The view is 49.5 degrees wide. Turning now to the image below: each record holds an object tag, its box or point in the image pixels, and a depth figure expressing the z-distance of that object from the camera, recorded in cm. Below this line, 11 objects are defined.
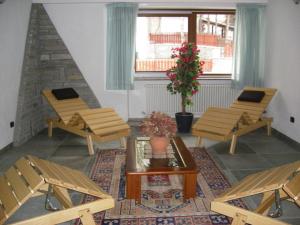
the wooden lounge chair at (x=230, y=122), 455
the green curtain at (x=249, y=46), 603
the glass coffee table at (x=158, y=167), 299
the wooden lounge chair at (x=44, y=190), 217
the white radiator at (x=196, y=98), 632
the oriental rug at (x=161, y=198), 281
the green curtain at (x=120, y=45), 592
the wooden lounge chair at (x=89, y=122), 457
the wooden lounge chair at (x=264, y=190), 217
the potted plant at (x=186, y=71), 544
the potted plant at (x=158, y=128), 334
